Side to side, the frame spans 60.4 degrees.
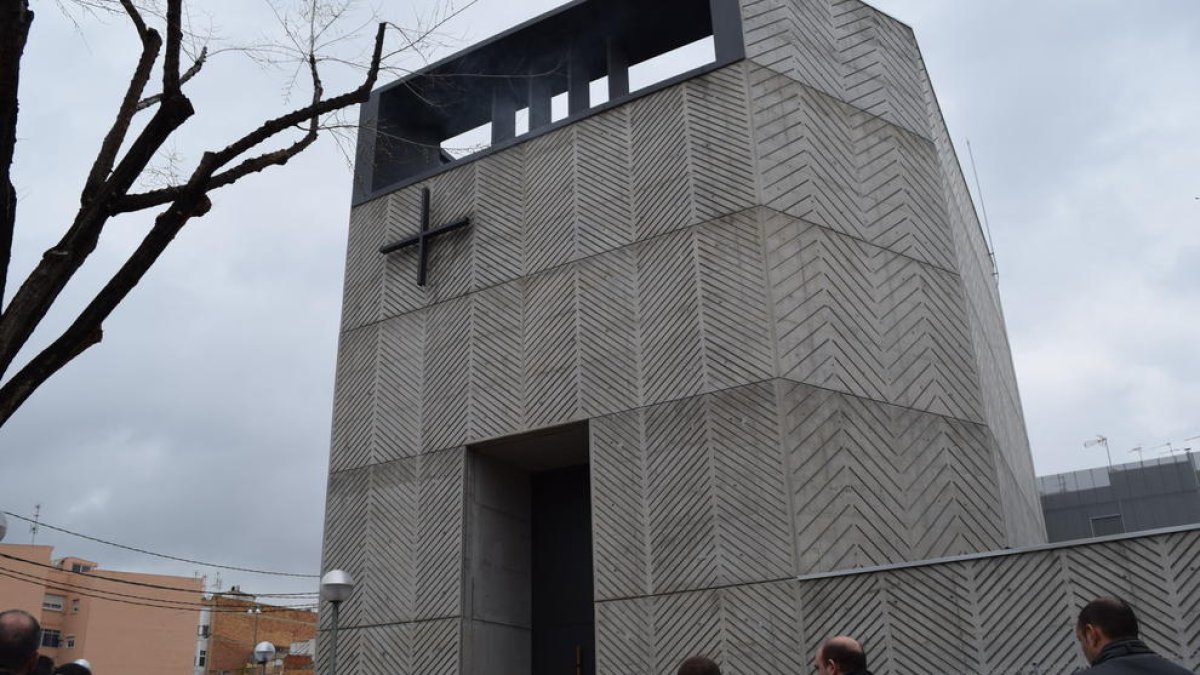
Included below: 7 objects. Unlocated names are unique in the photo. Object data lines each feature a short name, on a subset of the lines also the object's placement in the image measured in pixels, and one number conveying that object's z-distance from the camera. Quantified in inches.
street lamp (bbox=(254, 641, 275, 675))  853.8
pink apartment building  2047.2
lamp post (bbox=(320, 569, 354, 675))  495.2
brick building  2183.8
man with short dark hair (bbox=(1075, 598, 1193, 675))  146.5
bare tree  194.7
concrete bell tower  487.8
